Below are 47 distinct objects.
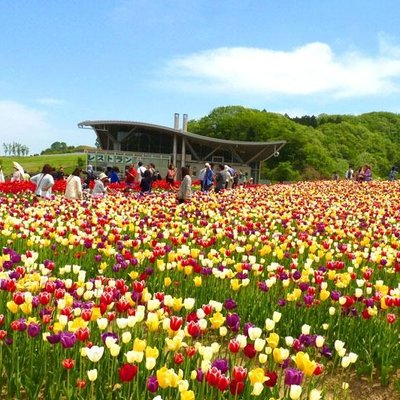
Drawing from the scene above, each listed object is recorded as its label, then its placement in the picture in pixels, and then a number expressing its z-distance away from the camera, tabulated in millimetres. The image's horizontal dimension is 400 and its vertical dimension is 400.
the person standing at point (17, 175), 21916
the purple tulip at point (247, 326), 4000
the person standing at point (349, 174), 47366
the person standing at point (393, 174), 42719
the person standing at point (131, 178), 23864
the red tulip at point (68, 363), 3241
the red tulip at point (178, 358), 3370
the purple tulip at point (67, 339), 3406
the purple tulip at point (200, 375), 3125
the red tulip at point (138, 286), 4574
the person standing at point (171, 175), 24603
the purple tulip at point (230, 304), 4570
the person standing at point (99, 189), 17484
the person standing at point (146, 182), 21953
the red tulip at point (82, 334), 3529
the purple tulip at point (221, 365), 3143
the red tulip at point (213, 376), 2973
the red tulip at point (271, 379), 3153
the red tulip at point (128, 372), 3023
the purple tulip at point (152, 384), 2963
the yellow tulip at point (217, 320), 3858
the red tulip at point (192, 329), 3670
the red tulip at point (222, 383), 2941
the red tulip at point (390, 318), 4738
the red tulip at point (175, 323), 3643
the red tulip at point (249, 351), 3525
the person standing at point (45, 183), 14930
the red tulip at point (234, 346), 3455
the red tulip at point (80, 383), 3229
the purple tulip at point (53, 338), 3482
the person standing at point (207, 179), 25078
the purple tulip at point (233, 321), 4195
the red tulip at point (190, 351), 3473
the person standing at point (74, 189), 15734
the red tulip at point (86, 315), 3791
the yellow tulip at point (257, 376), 2975
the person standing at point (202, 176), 25488
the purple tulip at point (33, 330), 3615
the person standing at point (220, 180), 23688
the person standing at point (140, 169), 24712
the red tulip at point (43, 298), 4133
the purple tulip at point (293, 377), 3102
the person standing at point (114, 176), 25836
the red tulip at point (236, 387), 2996
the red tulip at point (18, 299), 3941
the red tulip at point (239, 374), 2998
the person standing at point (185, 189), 16141
